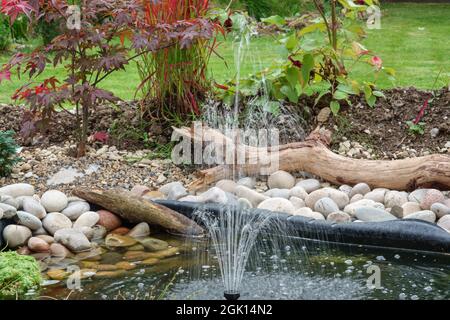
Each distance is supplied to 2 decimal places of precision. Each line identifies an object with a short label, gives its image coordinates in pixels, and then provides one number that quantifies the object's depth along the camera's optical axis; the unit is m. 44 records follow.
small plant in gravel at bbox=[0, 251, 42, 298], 4.45
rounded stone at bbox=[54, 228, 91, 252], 5.19
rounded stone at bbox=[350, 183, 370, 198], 5.89
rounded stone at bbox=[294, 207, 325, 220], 5.50
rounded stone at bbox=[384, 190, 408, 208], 5.66
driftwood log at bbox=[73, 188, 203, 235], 5.50
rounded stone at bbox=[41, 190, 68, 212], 5.54
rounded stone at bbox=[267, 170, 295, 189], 6.12
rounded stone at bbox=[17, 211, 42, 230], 5.28
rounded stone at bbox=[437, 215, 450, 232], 5.27
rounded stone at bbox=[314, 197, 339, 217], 5.57
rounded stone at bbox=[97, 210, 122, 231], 5.55
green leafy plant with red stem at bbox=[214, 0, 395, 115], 6.81
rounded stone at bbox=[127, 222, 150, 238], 5.48
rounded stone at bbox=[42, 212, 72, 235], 5.38
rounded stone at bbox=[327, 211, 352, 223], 5.45
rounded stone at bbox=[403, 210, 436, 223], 5.36
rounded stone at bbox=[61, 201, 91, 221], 5.55
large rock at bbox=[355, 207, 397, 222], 5.36
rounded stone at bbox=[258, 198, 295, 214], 5.60
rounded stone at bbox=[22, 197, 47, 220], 5.38
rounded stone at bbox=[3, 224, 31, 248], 5.18
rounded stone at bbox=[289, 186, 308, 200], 5.88
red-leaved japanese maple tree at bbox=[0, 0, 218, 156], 6.10
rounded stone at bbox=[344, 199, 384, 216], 5.55
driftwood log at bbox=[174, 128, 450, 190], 5.74
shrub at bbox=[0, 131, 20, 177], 6.09
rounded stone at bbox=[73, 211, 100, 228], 5.49
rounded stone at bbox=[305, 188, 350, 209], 5.74
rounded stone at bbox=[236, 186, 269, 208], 5.81
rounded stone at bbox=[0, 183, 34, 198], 5.68
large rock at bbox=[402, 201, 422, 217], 5.54
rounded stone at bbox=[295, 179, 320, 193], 6.02
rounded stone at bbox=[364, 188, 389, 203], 5.77
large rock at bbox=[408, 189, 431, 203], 5.66
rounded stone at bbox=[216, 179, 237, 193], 5.98
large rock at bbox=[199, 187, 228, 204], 5.71
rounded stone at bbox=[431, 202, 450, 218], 5.39
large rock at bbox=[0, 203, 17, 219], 5.23
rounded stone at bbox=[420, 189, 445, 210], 5.50
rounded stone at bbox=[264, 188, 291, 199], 5.91
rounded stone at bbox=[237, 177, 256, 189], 6.14
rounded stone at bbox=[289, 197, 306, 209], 5.76
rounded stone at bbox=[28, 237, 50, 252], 5.16
